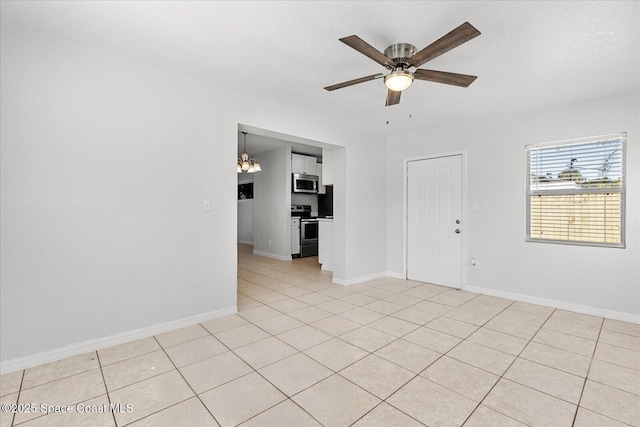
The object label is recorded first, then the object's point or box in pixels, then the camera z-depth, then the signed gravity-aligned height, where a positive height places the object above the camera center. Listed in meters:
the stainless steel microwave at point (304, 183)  6.73 +0.64
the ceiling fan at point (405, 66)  1.95 +1.03
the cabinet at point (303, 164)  6.76 +1.08
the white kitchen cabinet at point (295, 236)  6.72 -0.56
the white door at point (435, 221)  4.38 -0.14
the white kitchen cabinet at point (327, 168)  5.31 +0.79
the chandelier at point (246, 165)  5.67 +0.89
